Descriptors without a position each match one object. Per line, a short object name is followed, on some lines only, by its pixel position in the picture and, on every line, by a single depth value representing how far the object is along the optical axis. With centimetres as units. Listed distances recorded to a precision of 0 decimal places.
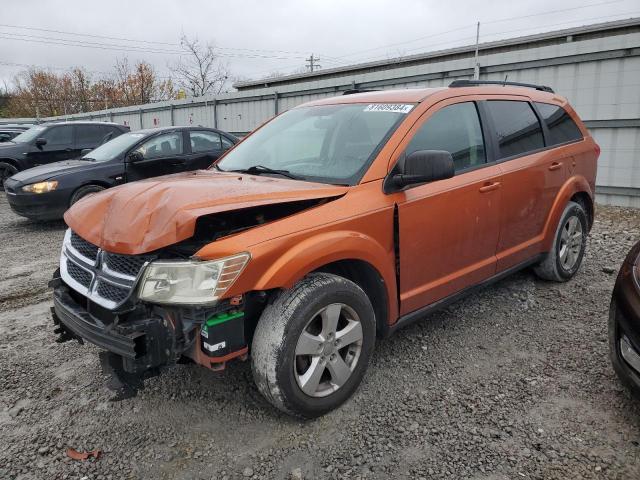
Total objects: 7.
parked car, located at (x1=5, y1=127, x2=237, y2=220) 728
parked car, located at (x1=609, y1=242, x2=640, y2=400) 240
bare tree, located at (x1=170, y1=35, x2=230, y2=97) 4447
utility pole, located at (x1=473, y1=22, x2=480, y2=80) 885
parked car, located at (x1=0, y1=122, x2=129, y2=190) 1060
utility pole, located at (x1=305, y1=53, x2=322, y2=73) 5307
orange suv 224
